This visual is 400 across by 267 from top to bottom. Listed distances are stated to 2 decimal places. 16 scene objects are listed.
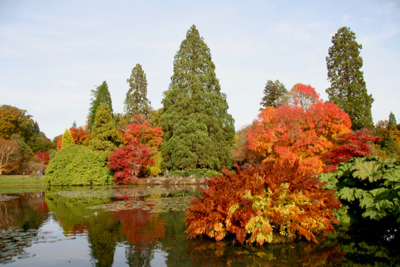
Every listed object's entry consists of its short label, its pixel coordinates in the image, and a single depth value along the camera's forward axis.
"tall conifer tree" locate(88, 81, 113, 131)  36.72
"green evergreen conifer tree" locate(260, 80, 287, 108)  39.69
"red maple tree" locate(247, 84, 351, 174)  19.49
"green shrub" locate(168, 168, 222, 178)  27.98
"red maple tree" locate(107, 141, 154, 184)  25.53
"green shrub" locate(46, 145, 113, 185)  25.73
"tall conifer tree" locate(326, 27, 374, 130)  26.77
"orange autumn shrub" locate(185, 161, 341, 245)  5.67
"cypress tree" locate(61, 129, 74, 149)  35.34
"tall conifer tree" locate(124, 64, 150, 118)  42.88
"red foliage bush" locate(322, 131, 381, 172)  12.29
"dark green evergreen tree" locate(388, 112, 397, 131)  39.22
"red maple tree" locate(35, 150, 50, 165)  48.13
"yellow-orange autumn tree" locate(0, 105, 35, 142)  45.56
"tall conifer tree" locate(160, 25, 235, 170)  28.50
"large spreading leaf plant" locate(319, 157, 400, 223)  6.49
